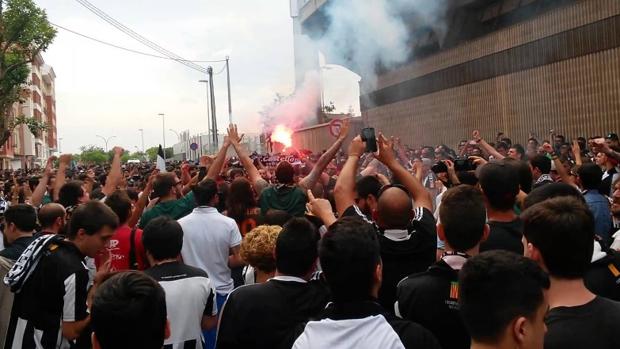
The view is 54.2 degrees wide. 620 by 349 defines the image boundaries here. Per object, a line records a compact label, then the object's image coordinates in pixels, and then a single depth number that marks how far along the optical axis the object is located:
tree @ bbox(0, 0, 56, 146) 30.50
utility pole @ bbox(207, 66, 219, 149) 37.53
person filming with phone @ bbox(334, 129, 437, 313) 3.71
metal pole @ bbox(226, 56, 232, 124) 37.63
